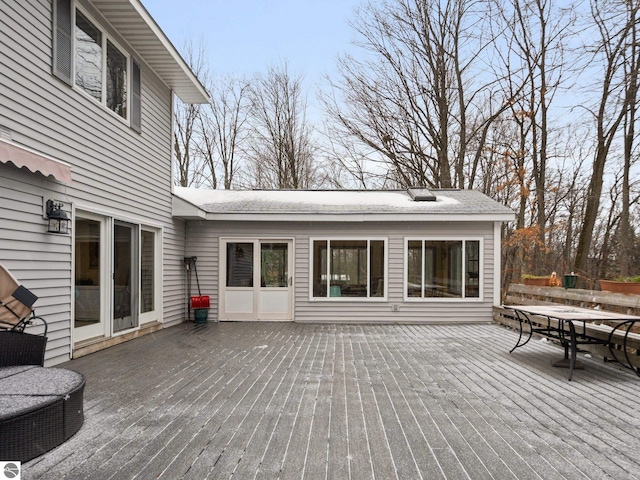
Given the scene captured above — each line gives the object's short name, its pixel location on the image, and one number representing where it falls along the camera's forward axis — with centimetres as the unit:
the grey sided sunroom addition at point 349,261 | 889
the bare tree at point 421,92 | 1506
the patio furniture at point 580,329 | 473
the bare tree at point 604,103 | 1018
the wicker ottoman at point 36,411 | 250
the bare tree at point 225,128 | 1878
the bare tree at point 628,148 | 1028
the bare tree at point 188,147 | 1822
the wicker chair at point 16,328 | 343
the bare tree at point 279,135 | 1805
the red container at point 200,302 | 870
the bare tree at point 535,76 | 1374
